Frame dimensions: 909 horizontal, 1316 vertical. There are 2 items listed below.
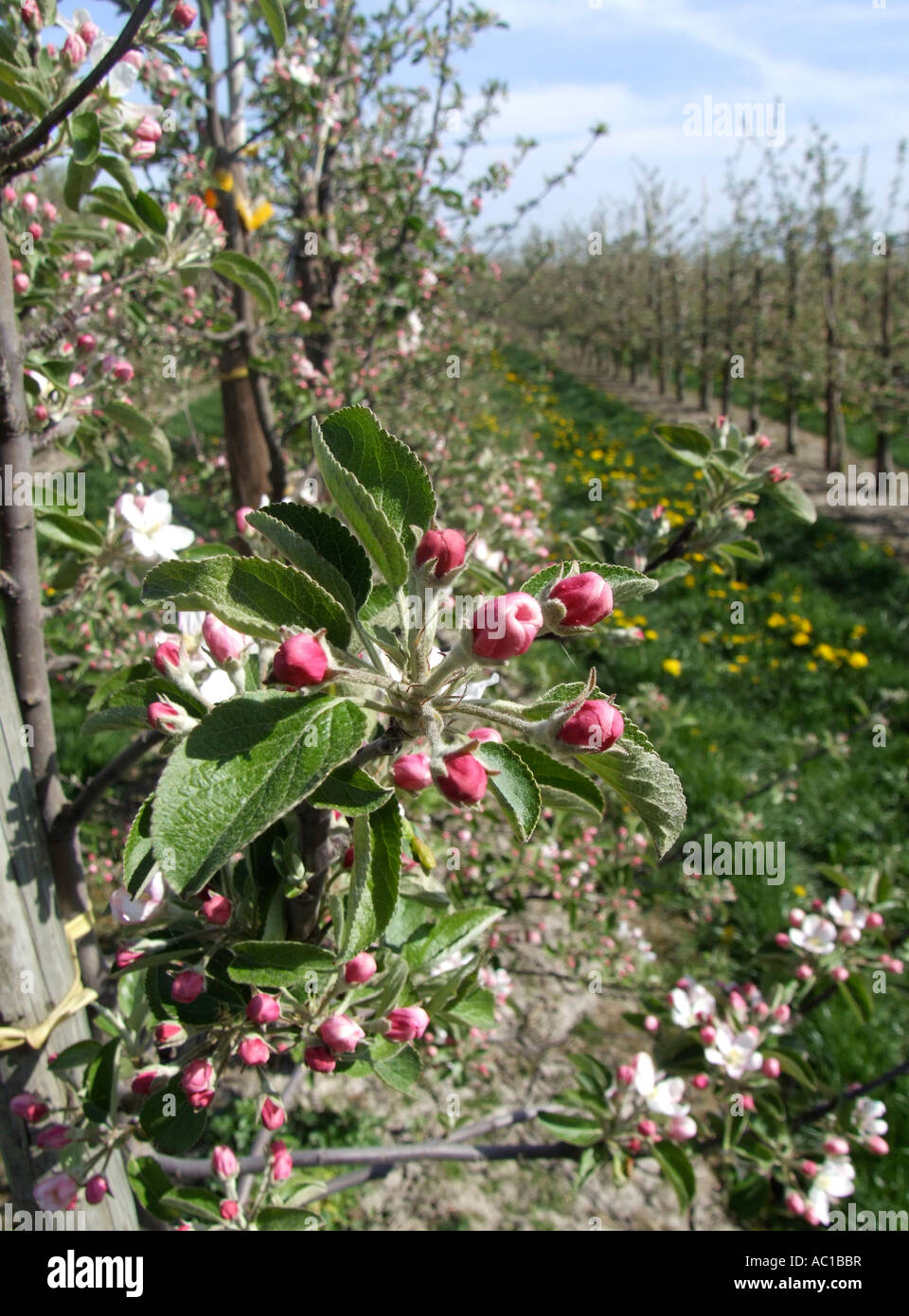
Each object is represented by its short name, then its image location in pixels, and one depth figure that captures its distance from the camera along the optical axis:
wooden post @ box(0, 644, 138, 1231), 0.38
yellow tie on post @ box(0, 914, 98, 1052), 0.38
